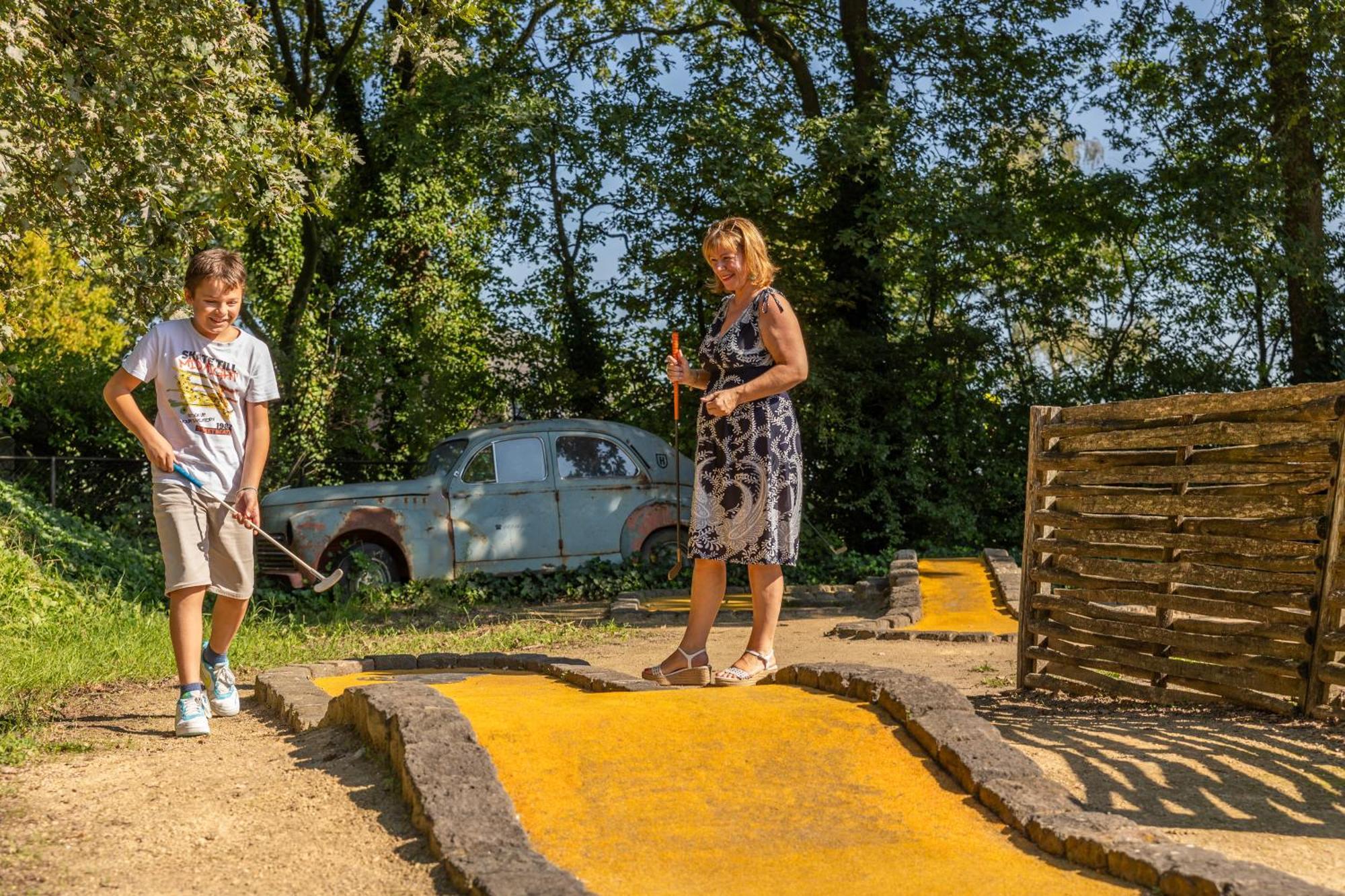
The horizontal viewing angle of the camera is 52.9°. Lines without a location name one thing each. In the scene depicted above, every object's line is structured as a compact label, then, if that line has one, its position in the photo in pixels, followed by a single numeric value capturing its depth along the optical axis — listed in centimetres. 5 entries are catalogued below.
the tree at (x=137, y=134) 844
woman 602
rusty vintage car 1326
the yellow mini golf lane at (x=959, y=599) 1057
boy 577
